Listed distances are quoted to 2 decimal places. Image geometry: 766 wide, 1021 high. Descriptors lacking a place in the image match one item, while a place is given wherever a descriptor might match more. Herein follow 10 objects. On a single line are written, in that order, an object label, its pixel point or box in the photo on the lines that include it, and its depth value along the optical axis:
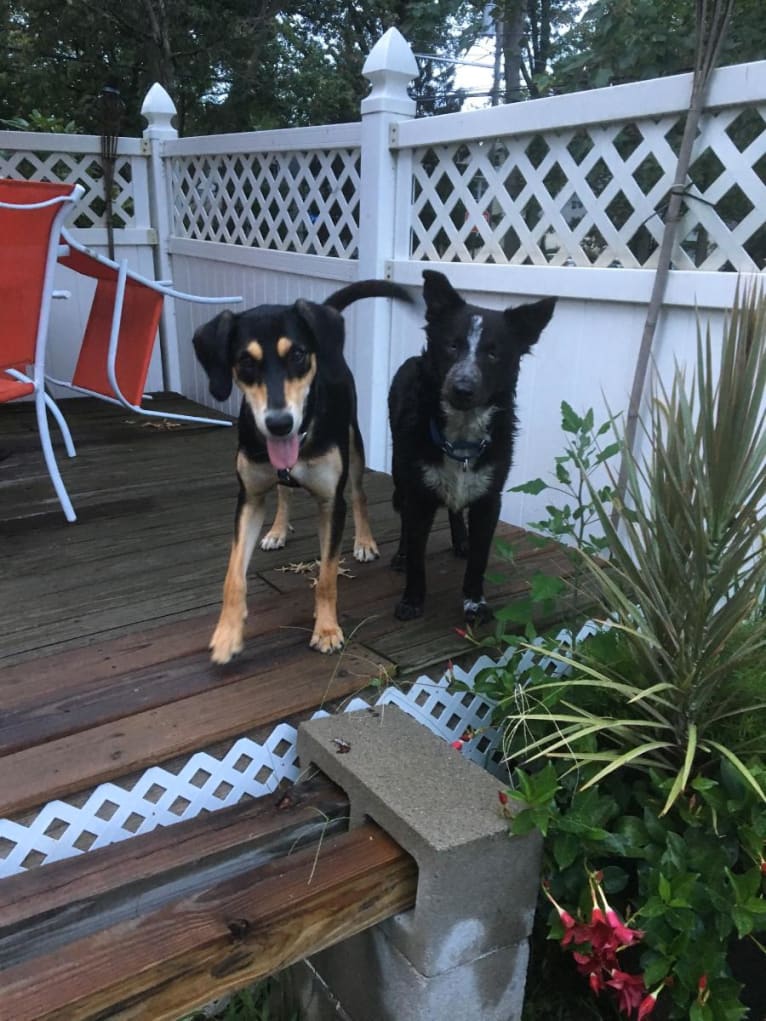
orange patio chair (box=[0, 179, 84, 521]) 2.93
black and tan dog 2.06
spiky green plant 1.53
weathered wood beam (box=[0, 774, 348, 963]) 1.36
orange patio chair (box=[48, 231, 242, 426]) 4.36
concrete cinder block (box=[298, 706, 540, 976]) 1.48
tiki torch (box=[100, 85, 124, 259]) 5.10
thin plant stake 2.39
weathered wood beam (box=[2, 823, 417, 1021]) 1.16
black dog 2.22
